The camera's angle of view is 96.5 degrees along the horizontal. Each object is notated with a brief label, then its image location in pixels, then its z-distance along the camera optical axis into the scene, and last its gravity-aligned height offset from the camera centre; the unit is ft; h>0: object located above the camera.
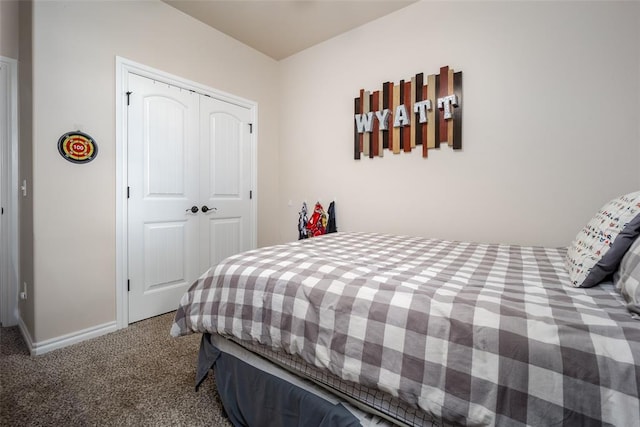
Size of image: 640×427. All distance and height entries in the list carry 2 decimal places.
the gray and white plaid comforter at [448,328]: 2.12 -1.10
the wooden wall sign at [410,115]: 7.72 +2.90
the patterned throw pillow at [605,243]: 3.15 -0.36
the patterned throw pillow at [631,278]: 2.47 -0.64
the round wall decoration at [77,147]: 6.50 +1.59
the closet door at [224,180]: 9.45 +1.20
